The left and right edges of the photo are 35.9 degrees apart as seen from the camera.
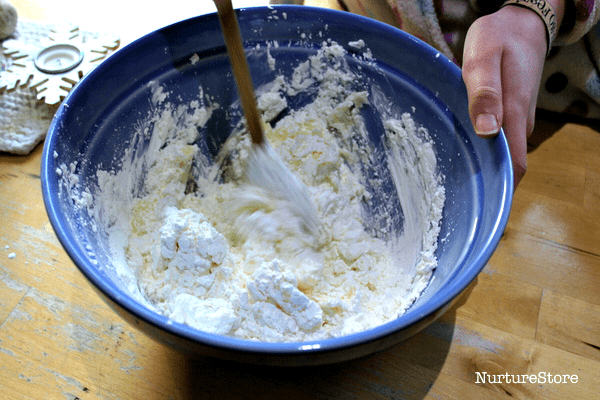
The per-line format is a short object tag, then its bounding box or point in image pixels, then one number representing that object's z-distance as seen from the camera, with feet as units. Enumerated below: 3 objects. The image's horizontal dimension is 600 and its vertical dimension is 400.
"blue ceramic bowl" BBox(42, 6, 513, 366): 1.73
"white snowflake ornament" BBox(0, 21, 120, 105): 2.53
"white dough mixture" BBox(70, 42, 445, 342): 2.15
